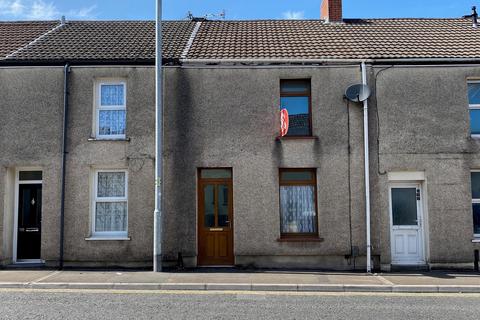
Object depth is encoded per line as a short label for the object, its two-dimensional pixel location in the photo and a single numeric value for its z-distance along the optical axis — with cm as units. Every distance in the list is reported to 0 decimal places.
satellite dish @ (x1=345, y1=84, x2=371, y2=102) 1186
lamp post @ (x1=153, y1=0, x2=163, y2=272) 1104
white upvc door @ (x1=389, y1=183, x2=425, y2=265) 1208
